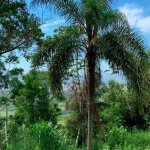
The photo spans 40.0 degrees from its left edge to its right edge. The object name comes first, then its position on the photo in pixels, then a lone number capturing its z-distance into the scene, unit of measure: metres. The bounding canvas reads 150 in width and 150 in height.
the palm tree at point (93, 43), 7.00
